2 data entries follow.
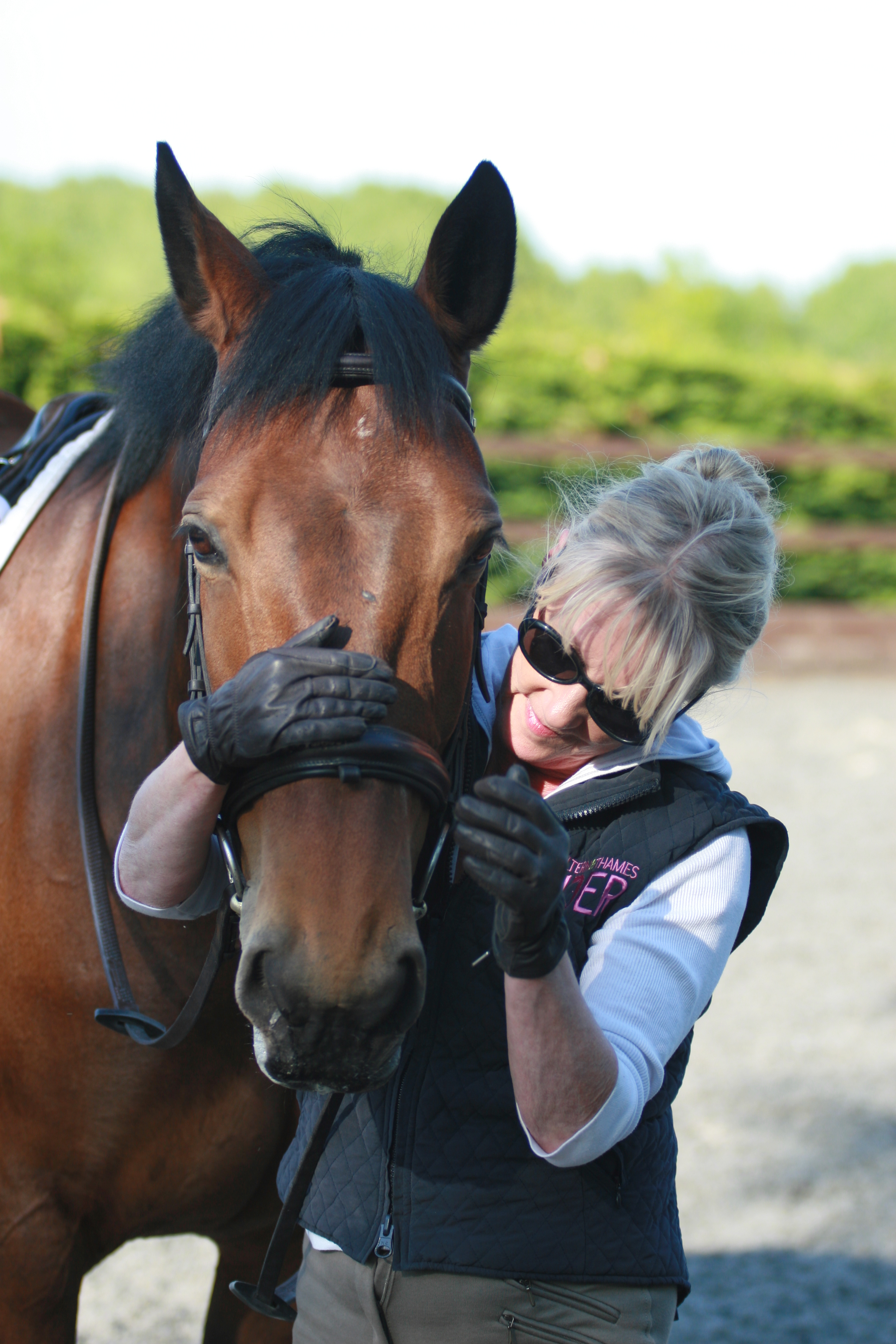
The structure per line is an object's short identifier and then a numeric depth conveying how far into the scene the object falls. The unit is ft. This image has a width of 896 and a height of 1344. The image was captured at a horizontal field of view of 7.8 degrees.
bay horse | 14.49
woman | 14.59
